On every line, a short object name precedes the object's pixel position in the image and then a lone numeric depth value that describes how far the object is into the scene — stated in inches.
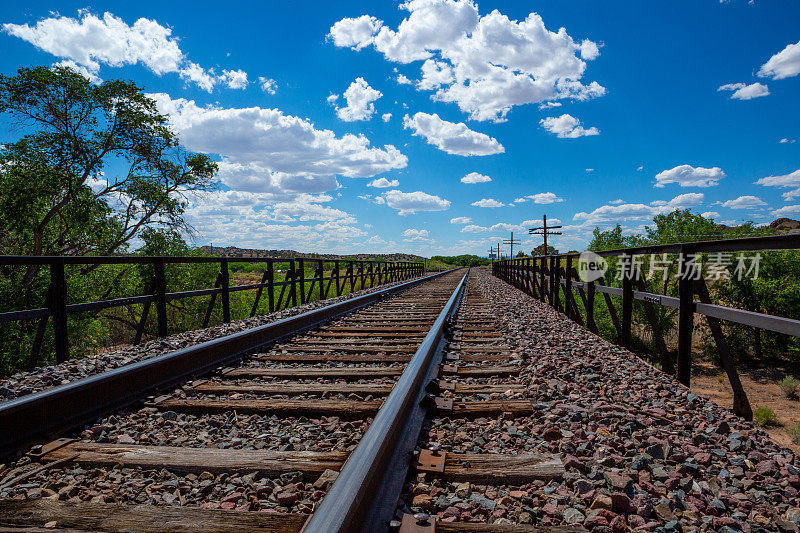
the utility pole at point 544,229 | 2218.3
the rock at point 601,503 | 67.4
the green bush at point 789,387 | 534.6
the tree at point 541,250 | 2419.3
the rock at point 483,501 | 67.6
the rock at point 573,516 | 63.9
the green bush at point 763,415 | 353.7
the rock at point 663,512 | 66.0
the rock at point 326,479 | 70.8
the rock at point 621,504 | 67.4
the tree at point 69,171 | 576.8
